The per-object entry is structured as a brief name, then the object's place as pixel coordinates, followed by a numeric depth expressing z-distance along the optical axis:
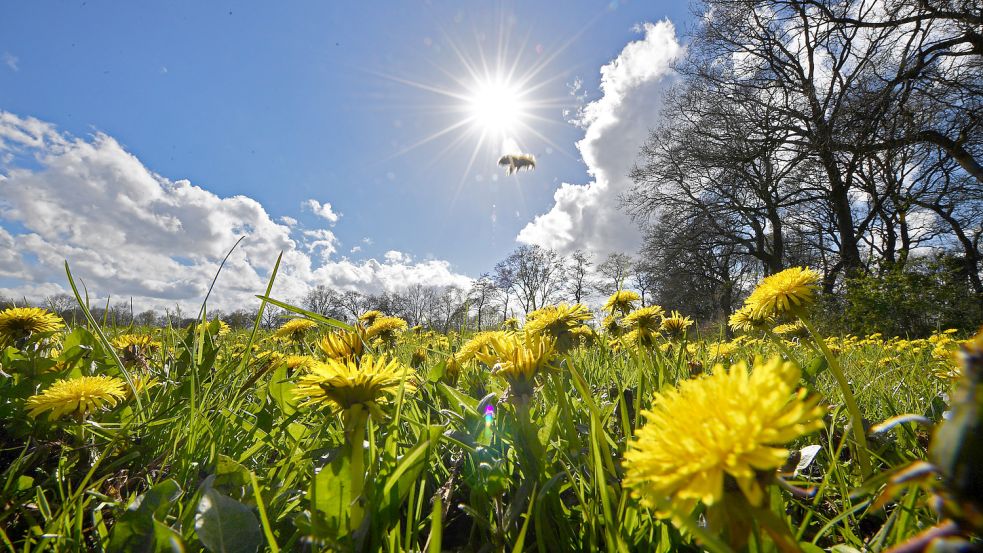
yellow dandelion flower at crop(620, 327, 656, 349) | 0.37
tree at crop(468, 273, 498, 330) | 27.50
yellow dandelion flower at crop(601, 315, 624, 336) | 0.47
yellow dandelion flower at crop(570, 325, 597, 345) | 0.31
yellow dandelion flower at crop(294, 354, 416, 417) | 0.15
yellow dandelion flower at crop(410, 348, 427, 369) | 0.48
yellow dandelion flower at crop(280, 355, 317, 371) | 0.37
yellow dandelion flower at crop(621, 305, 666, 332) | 0.39
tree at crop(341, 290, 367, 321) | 41.90
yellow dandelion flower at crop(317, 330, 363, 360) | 0.26
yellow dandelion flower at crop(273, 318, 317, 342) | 0.55
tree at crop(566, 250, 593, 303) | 29.00
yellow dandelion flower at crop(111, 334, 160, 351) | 0.36
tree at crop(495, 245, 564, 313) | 28.96
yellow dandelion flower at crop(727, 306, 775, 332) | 0.39
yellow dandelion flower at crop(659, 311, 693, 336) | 0.41
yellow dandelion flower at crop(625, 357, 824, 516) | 0.08
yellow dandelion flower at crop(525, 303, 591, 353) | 0.31
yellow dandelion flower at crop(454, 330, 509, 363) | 0.33
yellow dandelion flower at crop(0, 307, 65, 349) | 0.35
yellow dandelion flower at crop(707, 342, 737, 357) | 0.56
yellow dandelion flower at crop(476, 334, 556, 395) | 0.19
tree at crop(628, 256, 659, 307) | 15.42
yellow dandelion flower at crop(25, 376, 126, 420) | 0.22
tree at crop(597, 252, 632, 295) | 21.96
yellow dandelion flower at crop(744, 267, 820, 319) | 0.24
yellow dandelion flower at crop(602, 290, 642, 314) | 0.42
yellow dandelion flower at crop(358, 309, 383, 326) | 0.59
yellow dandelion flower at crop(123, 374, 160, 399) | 0.27
